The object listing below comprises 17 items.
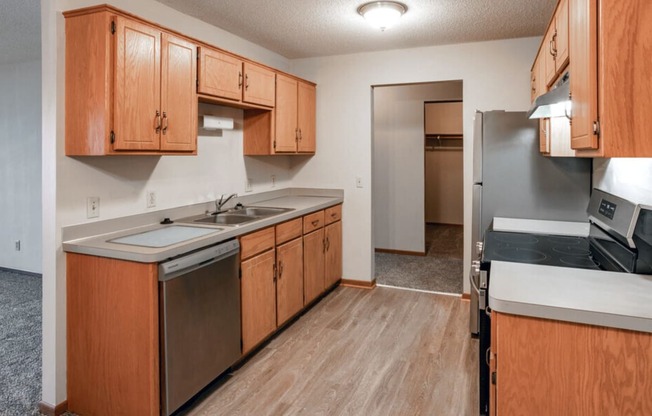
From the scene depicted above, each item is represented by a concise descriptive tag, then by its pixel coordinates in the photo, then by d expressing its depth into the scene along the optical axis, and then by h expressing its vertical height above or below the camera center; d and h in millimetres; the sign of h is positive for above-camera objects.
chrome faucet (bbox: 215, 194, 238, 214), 3361 -39
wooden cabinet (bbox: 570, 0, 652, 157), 1247 +353
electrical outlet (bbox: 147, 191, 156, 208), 2791 -12
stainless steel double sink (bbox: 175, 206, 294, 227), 3074 -142
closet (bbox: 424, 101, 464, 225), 7605 +615
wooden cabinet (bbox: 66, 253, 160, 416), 2035 -685
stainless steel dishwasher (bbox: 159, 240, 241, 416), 2084 -653
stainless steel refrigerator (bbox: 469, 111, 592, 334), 2895 +137
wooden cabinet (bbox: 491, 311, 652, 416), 1229 -512
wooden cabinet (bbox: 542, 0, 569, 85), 1840 +746
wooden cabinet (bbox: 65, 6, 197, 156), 2133 +589
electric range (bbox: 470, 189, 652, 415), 1640 -245
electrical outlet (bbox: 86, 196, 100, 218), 2367 -54
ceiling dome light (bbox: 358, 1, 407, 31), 2875 +1271
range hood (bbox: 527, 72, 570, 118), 1727 +398
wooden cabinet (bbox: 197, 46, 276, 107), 2818 +860
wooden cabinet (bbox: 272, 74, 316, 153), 3773 +759
